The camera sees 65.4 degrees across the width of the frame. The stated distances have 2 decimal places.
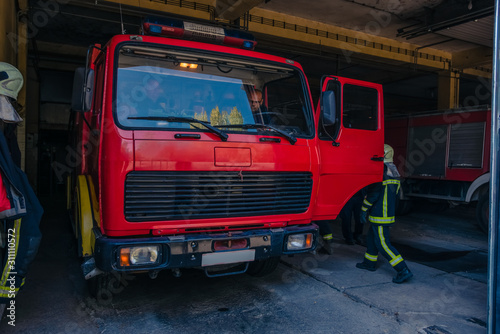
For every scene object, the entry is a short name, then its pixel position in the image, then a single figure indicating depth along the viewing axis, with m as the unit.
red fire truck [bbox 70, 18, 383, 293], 3.02
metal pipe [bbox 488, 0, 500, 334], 2.68
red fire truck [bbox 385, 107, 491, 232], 7.97
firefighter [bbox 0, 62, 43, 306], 2.79
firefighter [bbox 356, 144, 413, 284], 4.43
